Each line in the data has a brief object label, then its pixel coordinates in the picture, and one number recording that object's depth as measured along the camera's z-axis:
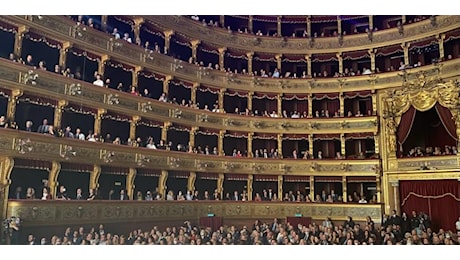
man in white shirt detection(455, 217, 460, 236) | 11.06
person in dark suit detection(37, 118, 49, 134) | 10.27
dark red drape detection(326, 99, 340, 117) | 17.98
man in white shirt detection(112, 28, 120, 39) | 12.66
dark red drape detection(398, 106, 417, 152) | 15.37
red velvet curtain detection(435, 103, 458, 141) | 14.18
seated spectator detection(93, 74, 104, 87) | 12.01
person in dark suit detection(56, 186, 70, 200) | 10.34
